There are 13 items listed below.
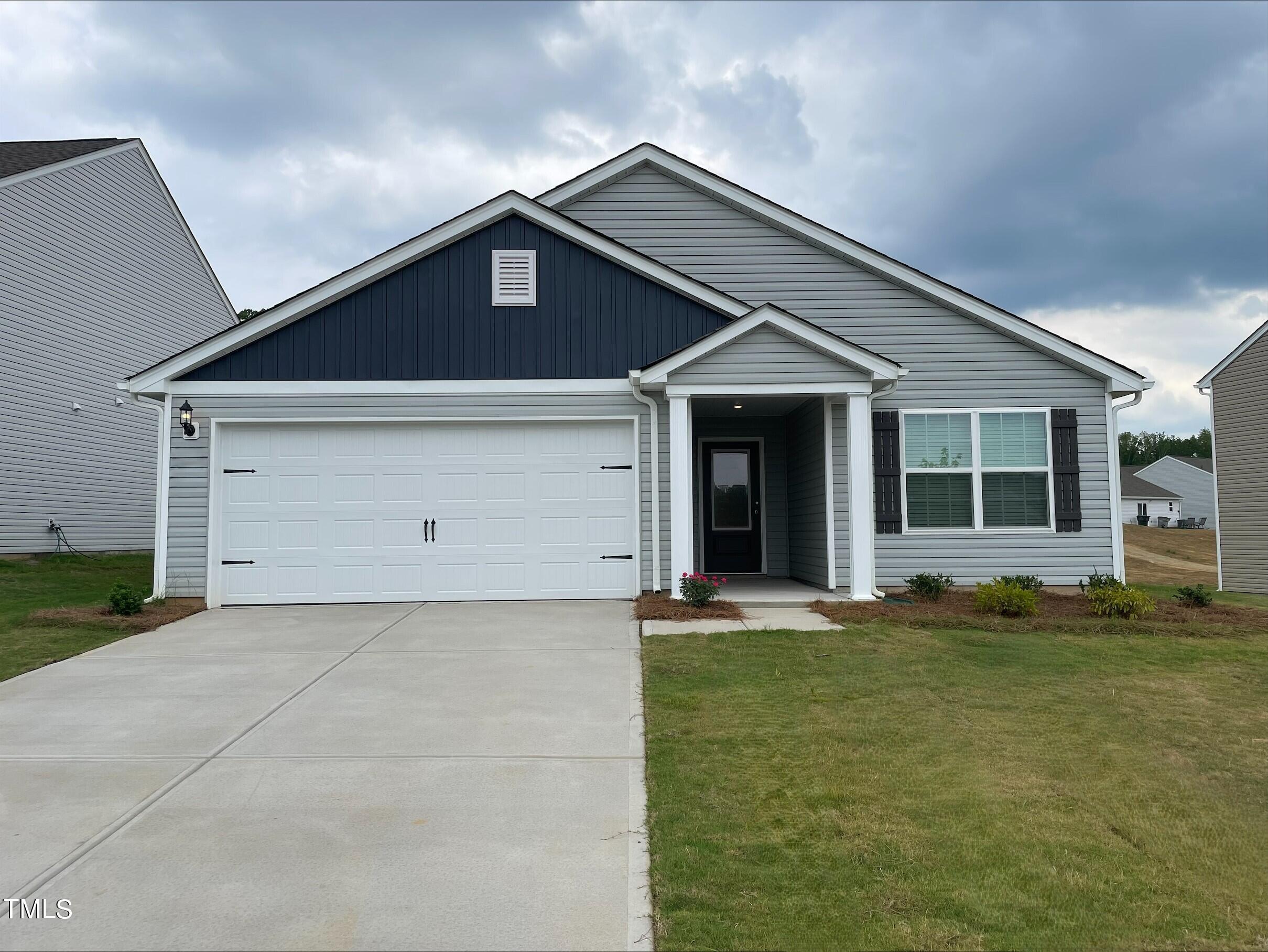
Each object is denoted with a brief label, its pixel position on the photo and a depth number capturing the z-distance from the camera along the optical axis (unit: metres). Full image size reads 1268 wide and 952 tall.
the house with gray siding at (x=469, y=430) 10.08
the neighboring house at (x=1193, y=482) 57.69
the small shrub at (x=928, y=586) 9.88
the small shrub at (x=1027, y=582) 9.39
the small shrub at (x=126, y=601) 8.91
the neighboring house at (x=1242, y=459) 15.96
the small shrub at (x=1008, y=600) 8.81
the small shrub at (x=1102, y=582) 9.14
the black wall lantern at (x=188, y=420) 9.95
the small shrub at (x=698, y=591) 9.03
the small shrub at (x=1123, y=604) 8.73
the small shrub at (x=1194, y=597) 9.58
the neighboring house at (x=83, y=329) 15.24
